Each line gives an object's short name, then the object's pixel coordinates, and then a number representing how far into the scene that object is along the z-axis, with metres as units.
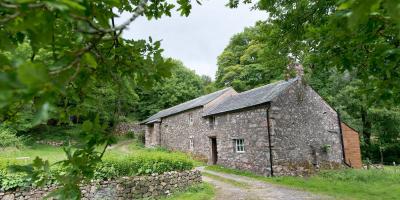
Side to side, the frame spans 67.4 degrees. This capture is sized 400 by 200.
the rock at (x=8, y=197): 8.32
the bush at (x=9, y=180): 8.34
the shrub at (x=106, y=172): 9.48
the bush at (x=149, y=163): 10.03
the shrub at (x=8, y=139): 23.28
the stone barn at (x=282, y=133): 14.80
